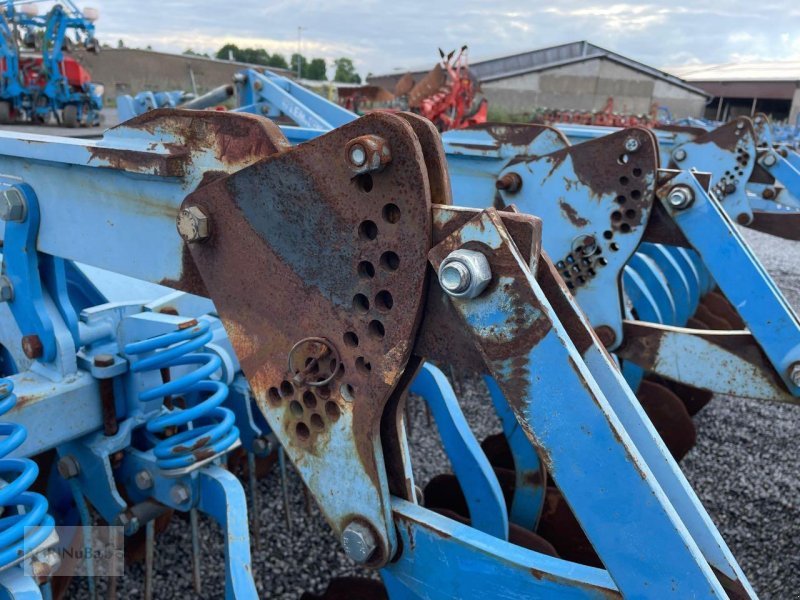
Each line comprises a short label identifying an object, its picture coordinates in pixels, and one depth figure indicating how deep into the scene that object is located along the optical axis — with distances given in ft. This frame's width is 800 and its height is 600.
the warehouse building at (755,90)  111.65
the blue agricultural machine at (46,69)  50.70
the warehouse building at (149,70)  111.24
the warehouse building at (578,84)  97.40
